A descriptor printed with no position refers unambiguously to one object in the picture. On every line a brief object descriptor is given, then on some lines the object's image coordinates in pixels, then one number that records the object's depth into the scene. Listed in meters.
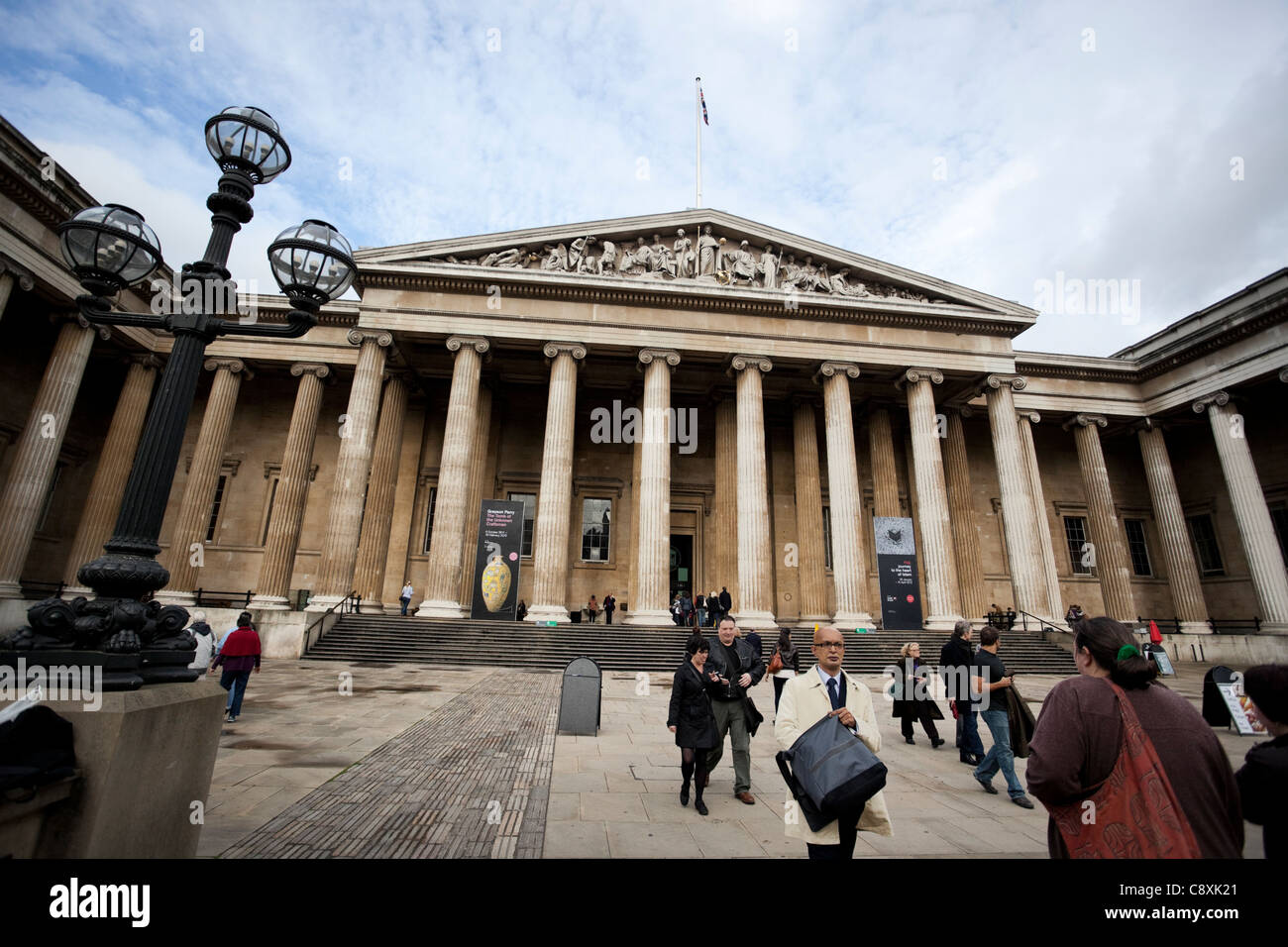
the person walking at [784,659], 8.90
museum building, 19.77
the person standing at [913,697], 8.62
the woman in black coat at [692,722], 5.37
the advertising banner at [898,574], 18.88
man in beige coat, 3.00
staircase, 16.30
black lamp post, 2.79
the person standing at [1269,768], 2.22
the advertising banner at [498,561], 18.22
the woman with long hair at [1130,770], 2.20
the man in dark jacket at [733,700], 5.70
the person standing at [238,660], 8.12
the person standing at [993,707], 6.15
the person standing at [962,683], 7.23
